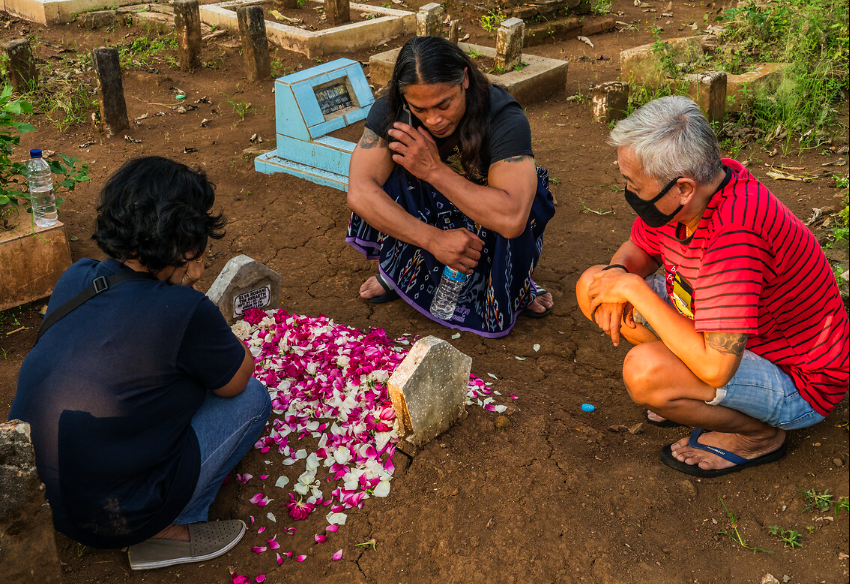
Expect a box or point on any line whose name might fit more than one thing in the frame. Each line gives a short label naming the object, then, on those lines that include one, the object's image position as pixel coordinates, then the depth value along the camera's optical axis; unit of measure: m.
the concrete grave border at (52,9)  8.44
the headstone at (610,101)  6.00
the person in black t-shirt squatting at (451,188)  3.06
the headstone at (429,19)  6.57
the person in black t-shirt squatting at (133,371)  1.99
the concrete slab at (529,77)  6.44
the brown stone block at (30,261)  3.77
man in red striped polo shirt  2.16
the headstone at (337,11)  8.34
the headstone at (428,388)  2.47
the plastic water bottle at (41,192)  3.91
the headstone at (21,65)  6.23
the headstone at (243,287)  3.27
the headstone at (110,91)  5.65
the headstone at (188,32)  7.06
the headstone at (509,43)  6.50
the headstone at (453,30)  7.30
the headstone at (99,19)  8.42
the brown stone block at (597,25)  8.71
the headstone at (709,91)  5.39
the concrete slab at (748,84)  5.59
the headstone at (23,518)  1.78
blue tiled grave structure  4.93
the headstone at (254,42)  6.76
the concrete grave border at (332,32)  7.82
